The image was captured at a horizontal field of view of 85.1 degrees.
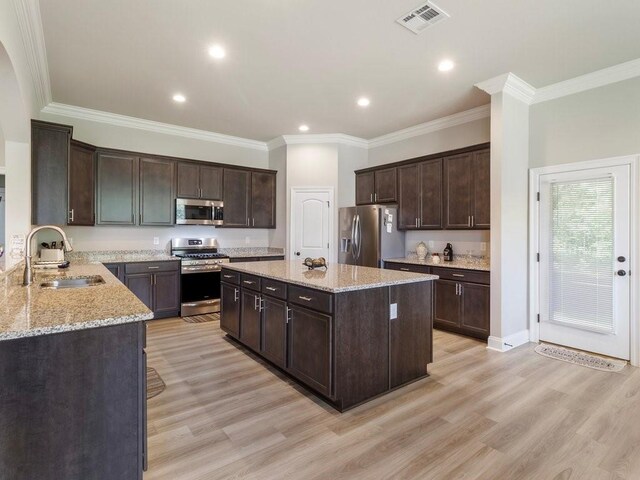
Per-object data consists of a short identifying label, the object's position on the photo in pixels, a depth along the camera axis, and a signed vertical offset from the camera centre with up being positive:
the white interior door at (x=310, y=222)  5.99 +0.31
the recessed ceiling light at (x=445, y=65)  3.45 +1.76
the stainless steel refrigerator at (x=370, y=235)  5.19 +0.07
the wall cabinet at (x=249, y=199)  5.86 +0.72
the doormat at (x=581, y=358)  3.35 -1.20
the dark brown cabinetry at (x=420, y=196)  4.87 +0.65
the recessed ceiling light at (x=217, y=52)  3.21 +1.77
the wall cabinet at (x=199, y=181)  5.41 +0.94
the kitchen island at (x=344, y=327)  2.50 -0.70
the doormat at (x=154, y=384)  2.75 -1.20
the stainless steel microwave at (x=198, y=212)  5.35 +0.44
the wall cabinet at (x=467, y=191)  4.32 +0.64
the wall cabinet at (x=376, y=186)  5.53 +0.90
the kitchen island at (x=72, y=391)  1.30 -0.61
